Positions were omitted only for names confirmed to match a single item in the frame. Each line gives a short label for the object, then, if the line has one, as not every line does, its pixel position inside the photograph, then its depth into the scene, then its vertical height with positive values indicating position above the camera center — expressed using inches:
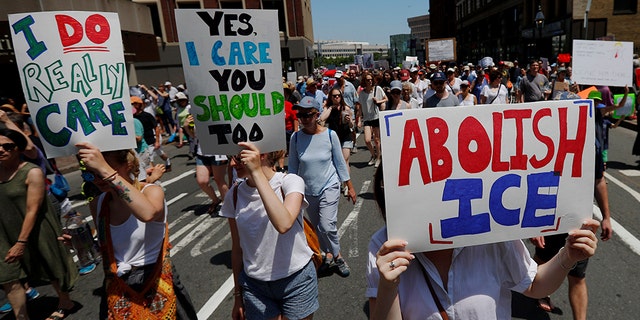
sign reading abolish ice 59.9 -16.5
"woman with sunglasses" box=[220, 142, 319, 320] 95.7 -40.5
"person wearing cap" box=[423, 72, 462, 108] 262.2 -20.4
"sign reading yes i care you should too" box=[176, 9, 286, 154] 91.6 +1.5
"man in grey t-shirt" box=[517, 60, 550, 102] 399.5 -29.6
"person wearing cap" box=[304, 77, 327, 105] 397.7 -15.3
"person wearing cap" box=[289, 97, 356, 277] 161.3 -36.9
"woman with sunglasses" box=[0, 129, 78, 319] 123.5 -40.9
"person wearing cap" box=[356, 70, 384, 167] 332.8 -26.4
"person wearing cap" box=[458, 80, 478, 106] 302.0 -26.0
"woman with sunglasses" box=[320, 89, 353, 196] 275.4 -29.6
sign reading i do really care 87.0 +4.6
